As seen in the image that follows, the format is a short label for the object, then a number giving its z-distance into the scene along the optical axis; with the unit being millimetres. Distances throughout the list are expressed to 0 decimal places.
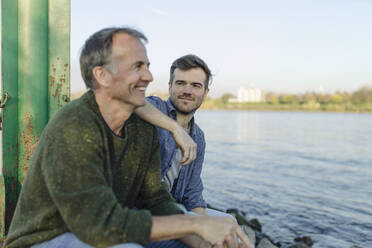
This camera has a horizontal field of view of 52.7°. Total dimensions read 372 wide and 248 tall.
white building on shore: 142125
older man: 1865
